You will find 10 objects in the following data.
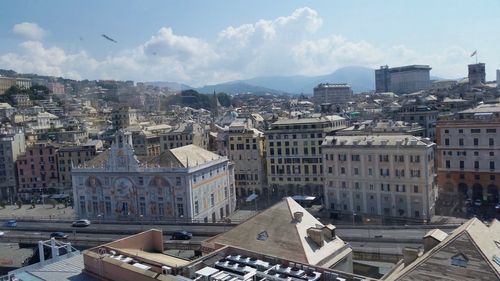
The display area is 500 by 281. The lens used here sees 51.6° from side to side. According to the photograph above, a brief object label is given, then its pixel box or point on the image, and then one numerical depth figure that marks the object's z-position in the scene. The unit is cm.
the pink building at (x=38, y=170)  8869
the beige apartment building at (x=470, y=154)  6047
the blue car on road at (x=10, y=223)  5956
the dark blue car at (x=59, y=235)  5040
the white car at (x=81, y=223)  5675
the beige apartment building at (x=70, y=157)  8581
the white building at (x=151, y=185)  5853
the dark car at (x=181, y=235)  4775
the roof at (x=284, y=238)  2786
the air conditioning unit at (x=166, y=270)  2421
